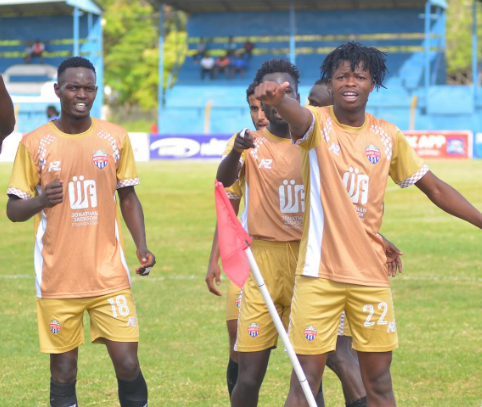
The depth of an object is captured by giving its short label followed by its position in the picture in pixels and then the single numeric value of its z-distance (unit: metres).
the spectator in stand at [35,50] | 49.47
